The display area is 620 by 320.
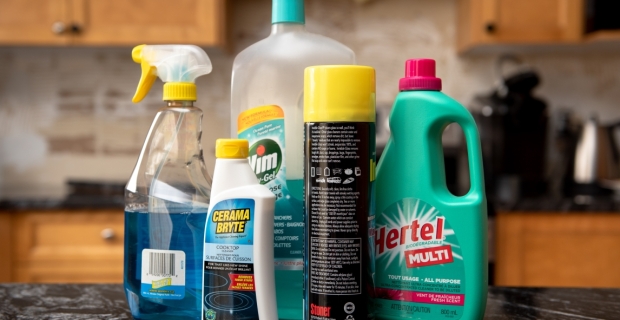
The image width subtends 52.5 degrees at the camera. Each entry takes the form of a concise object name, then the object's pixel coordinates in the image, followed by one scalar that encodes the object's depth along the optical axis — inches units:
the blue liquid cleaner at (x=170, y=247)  23.4
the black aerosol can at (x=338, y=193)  21.5
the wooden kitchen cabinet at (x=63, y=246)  78.0
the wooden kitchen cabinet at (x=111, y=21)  84.6
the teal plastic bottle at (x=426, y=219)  22.8
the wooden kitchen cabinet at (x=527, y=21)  85.1
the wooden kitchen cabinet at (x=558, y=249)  76.7
